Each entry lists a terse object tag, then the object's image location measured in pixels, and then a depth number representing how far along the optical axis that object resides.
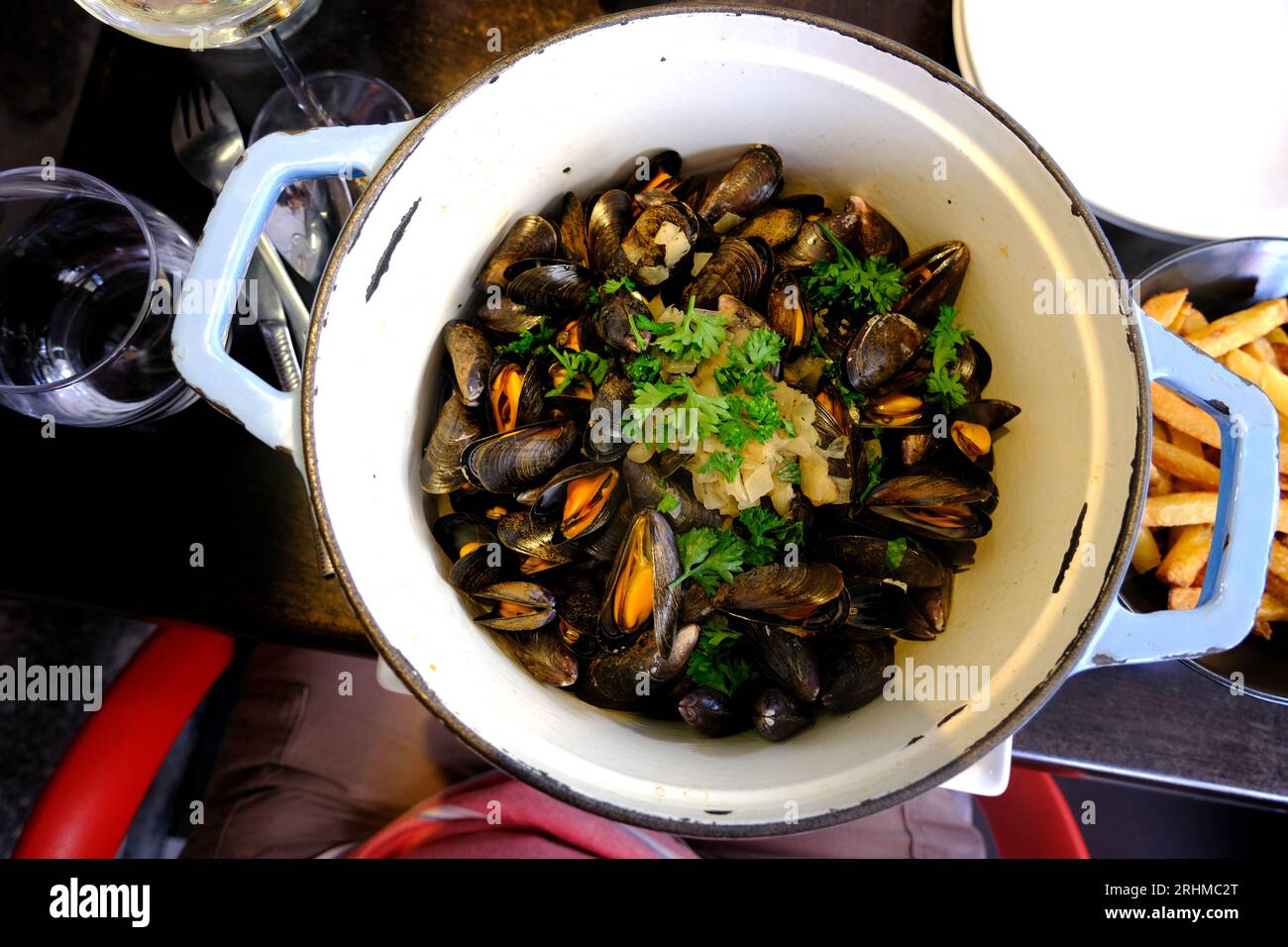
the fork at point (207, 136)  0.47
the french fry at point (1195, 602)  0.42
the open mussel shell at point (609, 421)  0.37
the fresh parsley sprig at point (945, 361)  0.38
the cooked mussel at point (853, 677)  0.37
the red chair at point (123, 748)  0.51
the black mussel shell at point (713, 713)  0.37
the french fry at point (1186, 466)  0.43
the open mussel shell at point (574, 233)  0.41
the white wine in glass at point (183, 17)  0.40
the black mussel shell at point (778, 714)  0.36
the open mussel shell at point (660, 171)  0.41
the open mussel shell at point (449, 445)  0.39
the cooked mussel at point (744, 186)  0.40
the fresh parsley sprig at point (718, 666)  0.38
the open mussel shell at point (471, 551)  0.38
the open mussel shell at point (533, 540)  0.37
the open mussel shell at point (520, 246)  0.40
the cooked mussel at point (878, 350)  0.38
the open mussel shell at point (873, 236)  0.40
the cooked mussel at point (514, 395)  0.38
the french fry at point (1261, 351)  0.45
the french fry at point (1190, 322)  0.45
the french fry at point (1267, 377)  0.43
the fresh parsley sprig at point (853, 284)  0.39
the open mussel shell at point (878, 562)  0.37
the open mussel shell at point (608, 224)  0.39
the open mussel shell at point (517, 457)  0.37
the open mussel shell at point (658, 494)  0.38
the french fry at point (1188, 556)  0.42
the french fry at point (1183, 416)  0.43
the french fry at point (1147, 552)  0.44
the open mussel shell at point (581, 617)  0.38
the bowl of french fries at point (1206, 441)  0.42
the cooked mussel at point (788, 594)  0.36
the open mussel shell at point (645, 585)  0.36
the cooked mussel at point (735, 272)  0.38
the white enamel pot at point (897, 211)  0.33
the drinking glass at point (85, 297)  0.44
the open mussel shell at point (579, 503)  0.37
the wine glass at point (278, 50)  0.40
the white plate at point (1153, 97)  0.46
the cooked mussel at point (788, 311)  0.38
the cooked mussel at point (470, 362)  0.38
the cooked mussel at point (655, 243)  0.38
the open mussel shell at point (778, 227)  0.40
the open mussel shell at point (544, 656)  0.38
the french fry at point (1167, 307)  0.44
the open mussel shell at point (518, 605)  0.37
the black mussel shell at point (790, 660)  0.37
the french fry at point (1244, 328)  0.44
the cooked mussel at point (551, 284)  0.38
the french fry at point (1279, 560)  0.42
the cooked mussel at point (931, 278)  0.39
